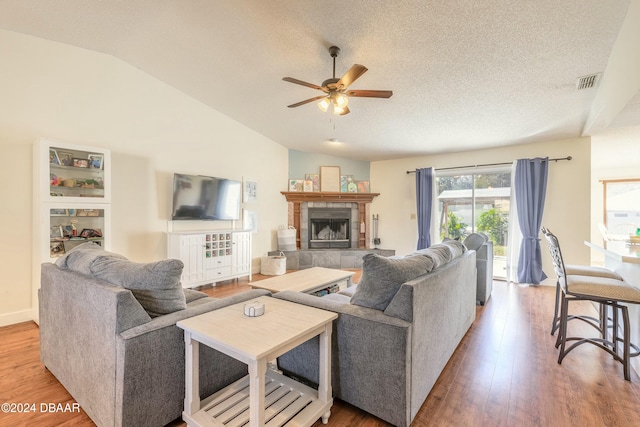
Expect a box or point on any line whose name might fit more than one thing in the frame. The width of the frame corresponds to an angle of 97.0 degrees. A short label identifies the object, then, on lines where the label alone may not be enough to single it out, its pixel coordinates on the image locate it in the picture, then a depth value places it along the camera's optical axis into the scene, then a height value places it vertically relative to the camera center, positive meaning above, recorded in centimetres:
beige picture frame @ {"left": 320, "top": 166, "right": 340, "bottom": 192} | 622 +78
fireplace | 604 +9
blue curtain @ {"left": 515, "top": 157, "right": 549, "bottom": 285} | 457 +4
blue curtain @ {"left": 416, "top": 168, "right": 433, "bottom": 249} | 566 +23
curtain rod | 448 +88
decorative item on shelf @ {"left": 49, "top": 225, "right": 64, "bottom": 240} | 297 -21
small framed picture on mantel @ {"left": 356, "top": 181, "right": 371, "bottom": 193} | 646 +62
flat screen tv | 413 +24
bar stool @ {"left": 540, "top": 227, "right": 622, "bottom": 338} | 248 -54
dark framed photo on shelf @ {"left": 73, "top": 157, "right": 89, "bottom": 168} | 317 +57
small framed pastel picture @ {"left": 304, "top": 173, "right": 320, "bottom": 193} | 613 +74
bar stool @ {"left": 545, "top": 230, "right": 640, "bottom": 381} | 197 -60
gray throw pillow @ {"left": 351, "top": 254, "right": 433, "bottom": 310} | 162 -37
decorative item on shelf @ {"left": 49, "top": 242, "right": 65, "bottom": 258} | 299 -39
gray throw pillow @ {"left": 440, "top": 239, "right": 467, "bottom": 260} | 231 -31
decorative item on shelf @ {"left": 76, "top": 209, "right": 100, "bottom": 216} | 319 +1
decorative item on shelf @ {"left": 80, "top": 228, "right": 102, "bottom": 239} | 325 -23
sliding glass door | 509 +13
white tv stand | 399 -62
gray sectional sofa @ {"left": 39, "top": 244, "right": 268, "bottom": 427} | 133 -66
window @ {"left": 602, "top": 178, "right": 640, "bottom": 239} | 601 +16
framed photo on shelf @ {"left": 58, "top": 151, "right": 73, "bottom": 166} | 305 +60
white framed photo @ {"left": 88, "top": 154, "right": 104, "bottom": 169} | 327 +61
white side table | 119 -70
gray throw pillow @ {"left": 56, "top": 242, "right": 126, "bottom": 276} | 171 -30
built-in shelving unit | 290 +15
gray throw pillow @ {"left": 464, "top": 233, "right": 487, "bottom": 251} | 355 -35
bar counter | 201 -50
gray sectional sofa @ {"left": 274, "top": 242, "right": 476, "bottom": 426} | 147 -70
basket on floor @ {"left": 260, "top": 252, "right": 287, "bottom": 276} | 514 -95
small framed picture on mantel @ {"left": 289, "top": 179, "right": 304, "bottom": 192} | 600 +60
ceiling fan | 243 +111
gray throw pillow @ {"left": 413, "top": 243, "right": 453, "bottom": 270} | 191 -29
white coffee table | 277 -72
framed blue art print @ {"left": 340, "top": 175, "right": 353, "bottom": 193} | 634 +68
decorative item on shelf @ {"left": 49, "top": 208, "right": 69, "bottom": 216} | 296 +1
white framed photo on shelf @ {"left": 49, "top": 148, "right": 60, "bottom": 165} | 295 +59
